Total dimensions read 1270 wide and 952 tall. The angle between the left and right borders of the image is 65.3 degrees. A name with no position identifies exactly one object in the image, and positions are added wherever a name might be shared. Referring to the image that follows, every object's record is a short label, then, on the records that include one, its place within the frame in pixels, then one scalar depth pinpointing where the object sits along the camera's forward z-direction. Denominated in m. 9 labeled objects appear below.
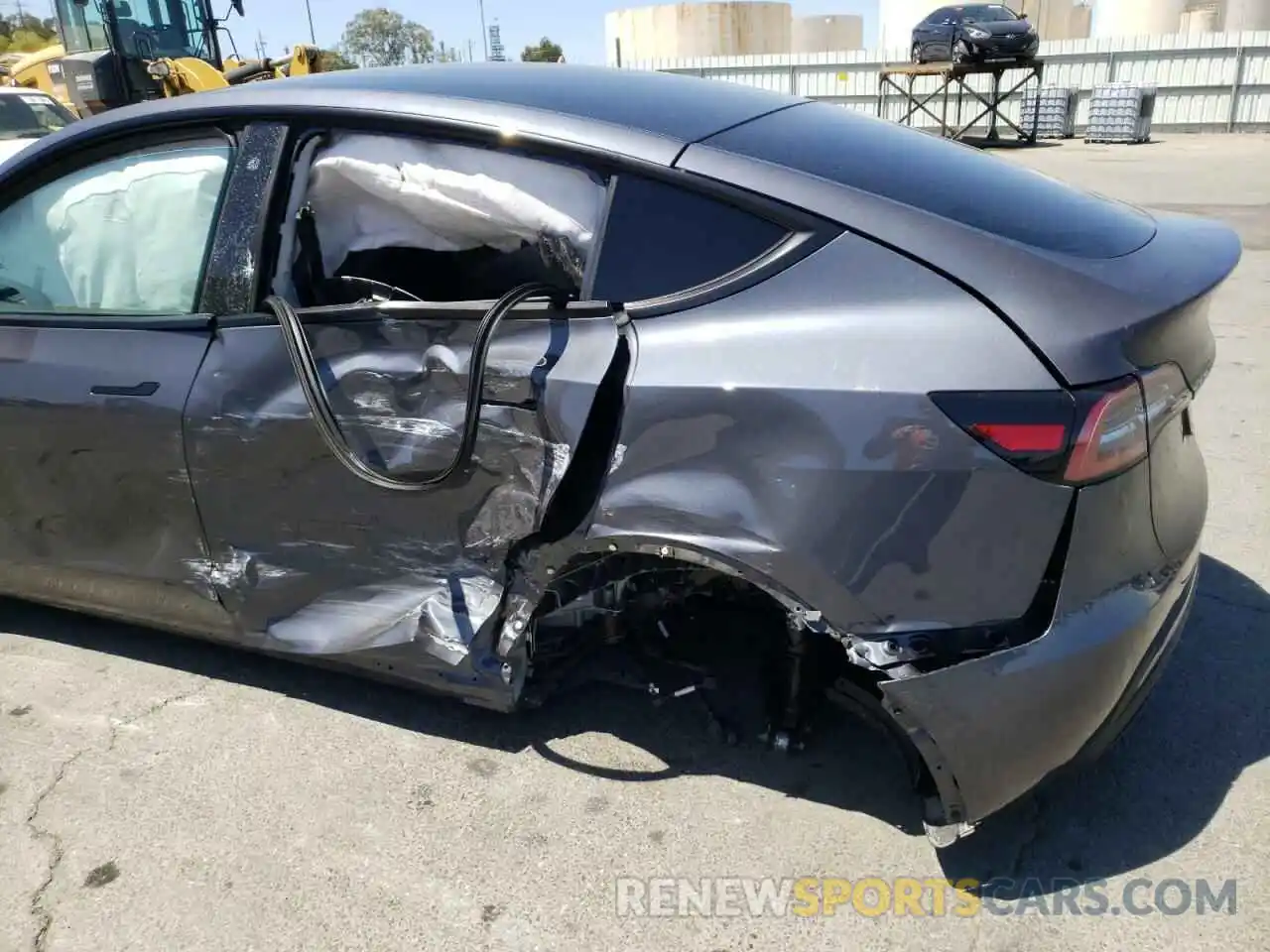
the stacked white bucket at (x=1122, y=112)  22.64
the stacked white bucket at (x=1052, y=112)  24.72
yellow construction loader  12.99
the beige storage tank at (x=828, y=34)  53.56
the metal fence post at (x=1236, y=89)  23.73
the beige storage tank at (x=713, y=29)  45.66
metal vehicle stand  22.89
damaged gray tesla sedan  1.94
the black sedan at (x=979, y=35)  21.72
